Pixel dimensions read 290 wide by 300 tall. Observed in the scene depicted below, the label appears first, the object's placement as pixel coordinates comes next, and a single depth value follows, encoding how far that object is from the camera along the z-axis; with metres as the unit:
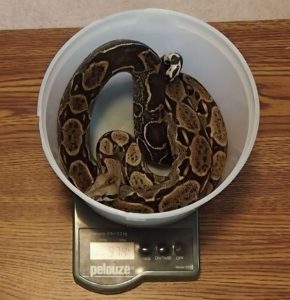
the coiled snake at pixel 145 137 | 0.80
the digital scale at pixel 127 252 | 0.84
